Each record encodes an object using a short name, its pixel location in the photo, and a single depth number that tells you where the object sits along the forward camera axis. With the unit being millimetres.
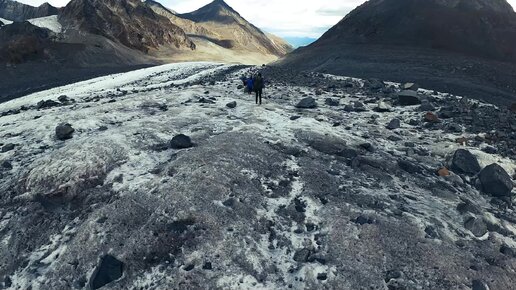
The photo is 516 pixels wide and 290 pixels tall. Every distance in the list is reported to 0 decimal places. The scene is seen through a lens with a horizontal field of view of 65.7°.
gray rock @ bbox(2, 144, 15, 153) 11893
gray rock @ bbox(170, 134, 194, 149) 11570
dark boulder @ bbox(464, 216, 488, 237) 8617
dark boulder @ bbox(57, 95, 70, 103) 19639
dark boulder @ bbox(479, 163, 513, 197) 10266
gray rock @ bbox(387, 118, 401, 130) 14625
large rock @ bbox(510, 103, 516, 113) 18406
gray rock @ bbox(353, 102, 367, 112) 16783
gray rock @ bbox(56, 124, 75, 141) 12648
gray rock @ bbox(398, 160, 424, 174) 11109
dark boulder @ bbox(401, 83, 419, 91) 20438
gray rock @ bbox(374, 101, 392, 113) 16875
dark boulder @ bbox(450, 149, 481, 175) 11205
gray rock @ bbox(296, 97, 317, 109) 16858
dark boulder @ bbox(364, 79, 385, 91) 21309
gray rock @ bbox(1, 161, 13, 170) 10828
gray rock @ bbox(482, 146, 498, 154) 12352
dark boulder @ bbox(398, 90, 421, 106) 17641
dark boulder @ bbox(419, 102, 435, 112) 16561
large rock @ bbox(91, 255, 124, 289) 7203
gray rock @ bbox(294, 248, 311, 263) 7785
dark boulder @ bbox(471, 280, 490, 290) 7215
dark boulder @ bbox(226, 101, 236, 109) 16108
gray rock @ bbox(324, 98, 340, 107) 17688
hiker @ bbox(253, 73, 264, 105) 16391
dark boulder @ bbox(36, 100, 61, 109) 18469
